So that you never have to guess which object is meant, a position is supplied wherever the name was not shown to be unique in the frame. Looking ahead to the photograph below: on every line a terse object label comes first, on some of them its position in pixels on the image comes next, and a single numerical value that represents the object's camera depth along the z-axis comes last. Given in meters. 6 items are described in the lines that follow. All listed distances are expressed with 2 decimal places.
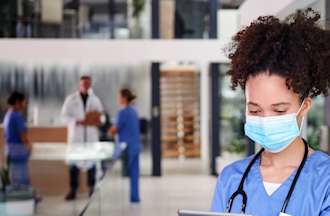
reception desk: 7.50
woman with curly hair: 1.38
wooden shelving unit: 10.09
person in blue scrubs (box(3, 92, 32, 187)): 6.67
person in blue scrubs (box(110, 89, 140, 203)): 6.98
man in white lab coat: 7.14
